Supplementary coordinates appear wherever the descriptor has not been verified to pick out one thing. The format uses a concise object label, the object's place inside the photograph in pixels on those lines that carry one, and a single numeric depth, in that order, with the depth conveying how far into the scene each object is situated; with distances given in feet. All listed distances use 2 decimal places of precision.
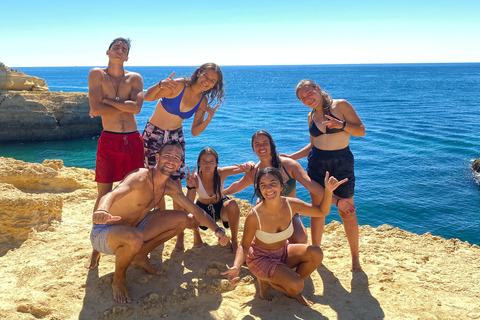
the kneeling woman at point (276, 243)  12.05
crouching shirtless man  11.96
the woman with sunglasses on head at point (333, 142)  13.91
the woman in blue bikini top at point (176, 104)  15.37
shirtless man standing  14.65
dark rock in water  51.97
